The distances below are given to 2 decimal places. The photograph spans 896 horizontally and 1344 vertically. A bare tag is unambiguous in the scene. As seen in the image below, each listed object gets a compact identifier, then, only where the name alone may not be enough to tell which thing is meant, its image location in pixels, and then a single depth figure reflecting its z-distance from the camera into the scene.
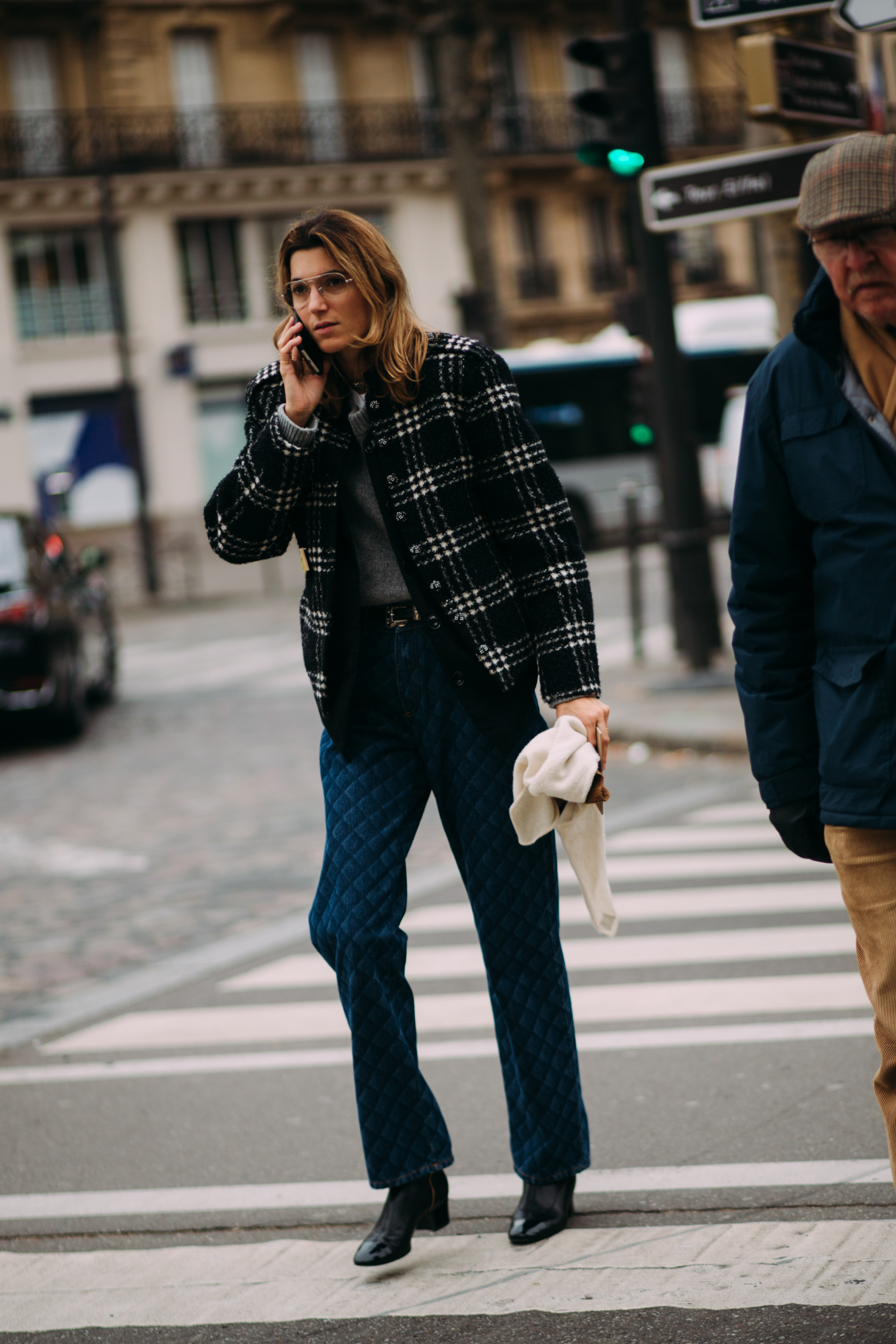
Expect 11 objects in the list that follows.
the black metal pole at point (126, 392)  31.08
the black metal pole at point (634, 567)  13.21
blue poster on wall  37.69
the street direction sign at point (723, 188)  7.31
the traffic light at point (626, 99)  10.76
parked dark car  12.20
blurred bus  28.78
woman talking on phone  3.35
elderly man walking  2.73
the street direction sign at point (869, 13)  5.32
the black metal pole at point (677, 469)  11.47
